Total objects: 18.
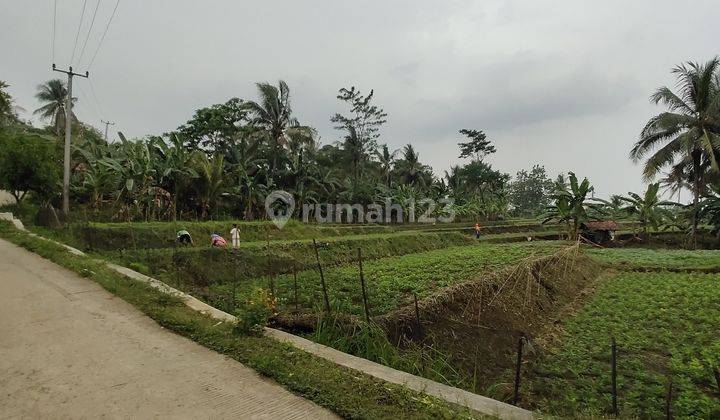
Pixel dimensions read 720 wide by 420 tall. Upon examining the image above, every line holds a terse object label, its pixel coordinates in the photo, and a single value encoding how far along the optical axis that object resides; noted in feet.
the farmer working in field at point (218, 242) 44.16
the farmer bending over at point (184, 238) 48.06
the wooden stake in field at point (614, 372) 12.62
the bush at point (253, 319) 17.61
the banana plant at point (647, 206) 80.74
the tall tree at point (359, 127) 135.13
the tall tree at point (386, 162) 144.46
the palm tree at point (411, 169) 149.48
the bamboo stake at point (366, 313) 18.92
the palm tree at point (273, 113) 99.25
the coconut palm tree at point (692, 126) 69.77
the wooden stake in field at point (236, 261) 37.92
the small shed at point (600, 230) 83.05
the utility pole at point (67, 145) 57.16
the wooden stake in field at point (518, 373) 14.02
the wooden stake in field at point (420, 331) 20.07
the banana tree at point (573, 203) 74.64
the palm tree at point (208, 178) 71.92
